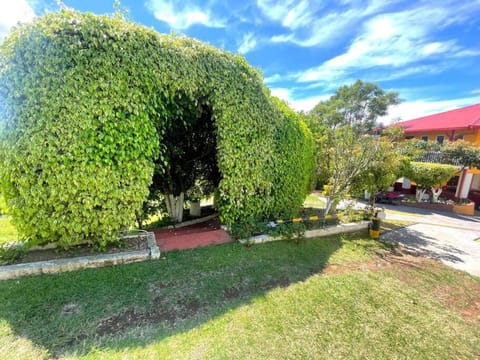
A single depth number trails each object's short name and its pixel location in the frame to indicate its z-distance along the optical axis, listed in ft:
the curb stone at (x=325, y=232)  16.51
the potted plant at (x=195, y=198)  25.13
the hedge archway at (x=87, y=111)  9.84
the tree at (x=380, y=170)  21.95
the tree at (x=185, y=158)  19.71
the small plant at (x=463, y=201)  40.35
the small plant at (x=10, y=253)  10.86
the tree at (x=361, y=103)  67.41
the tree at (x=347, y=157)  21.33
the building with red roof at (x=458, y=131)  45.52
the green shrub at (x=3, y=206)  10.78
